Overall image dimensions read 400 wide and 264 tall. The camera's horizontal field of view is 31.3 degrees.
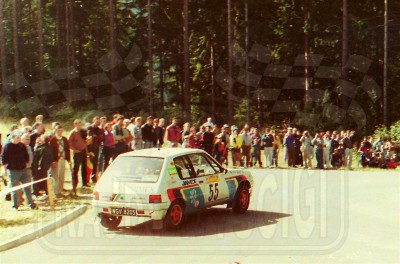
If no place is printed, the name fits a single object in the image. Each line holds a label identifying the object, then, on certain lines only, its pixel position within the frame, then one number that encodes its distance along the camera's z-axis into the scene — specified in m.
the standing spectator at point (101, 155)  21.91
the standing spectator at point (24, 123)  19.14
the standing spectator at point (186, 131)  27.05
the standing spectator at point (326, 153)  30.91
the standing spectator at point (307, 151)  30.78
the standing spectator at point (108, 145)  21.83
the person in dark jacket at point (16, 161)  16.77
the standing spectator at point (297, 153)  31.30
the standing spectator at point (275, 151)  30.89
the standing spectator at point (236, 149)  30.11
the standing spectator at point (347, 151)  30.94
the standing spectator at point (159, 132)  25.88
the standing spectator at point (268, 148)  30.75
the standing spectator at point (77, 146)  19.86
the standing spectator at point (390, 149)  32.50
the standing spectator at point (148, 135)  25.08
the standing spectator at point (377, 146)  32.97
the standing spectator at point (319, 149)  30.75
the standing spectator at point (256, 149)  30.64
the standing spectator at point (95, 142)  21.09
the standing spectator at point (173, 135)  25.73
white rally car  13.62
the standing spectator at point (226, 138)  29.13
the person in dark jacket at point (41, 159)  17.97
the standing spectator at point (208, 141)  27.20
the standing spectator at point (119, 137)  22.56
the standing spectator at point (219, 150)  27.84
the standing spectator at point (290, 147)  30.84
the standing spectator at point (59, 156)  18.52
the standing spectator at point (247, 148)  30.19
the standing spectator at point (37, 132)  18.80
